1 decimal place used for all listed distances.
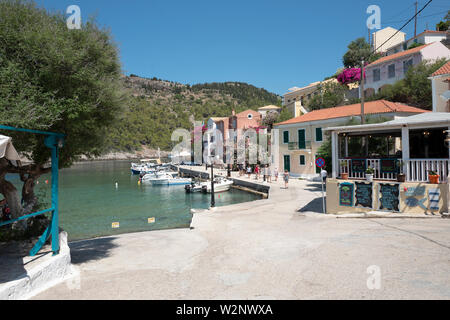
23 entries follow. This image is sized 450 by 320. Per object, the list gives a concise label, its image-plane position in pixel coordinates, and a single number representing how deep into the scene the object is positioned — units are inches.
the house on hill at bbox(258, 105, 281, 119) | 2330.2
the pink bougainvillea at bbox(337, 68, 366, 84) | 2012.8
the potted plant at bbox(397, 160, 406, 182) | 464.4
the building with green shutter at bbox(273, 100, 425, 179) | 1153.4
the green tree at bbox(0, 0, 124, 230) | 238.4
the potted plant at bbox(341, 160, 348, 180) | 528.1
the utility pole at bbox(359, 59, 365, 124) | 774.7
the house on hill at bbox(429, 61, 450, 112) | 763.4
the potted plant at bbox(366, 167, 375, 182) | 494.6
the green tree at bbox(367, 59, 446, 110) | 1274.6
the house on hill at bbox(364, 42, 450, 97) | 1445.6
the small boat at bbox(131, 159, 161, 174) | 2372.3
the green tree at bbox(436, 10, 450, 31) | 1881.2
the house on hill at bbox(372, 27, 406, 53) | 2427.4
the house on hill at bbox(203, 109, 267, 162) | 2187.5
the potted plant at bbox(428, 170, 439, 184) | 437.7
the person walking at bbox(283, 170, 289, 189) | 1024.3
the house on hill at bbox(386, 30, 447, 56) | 1802.4
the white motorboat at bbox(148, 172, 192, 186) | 1831.9
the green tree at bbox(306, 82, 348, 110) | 1836.9
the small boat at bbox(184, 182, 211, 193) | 1466.5
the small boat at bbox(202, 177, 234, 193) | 1400.1
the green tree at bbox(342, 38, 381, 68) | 2267.5
